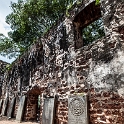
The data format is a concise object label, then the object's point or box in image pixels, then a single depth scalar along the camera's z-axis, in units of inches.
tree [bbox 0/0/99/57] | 491.2
